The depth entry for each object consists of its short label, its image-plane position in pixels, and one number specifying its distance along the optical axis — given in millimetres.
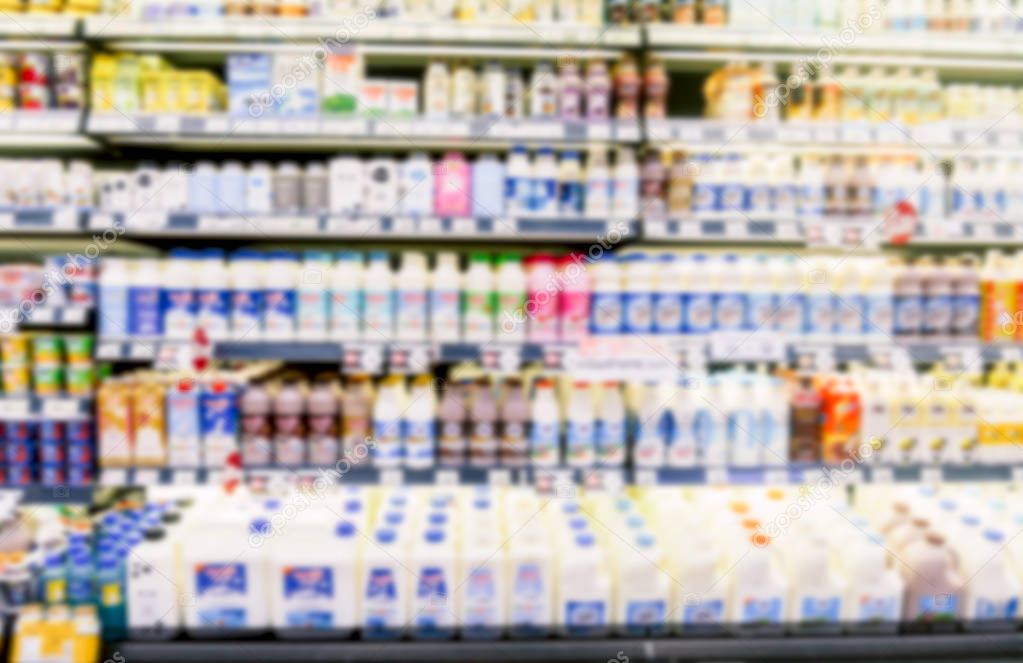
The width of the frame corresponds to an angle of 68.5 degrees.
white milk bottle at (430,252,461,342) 2693
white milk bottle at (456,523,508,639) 2643
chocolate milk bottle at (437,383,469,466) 2701
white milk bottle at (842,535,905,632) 2684
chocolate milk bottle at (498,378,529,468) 2713
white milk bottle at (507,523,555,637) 2643
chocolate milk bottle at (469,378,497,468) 2703
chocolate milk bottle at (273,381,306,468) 2672
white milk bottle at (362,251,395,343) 2680
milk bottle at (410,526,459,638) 2629
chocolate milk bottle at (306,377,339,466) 2680
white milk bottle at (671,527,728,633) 2682
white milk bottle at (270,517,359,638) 2607
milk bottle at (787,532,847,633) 2688
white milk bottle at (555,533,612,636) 2633
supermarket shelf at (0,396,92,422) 2607
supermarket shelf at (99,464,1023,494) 2645
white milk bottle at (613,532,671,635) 2666
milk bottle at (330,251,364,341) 2691
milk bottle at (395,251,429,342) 2686
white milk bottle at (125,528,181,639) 2598
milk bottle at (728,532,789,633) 2688
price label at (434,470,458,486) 2650
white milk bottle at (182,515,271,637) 2619
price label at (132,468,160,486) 2627
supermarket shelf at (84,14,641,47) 2684
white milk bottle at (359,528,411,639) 2617
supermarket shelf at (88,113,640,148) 2580
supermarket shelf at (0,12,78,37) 2619
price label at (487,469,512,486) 2648
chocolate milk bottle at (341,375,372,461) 2697
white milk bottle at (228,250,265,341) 2668
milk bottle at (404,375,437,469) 2689
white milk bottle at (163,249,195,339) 2650
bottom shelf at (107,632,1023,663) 2578
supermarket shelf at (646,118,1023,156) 2637
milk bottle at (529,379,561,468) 2711
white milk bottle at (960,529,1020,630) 2736
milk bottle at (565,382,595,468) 2713
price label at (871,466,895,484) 2740
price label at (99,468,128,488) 2637
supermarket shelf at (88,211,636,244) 2574
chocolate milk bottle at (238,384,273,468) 2674
